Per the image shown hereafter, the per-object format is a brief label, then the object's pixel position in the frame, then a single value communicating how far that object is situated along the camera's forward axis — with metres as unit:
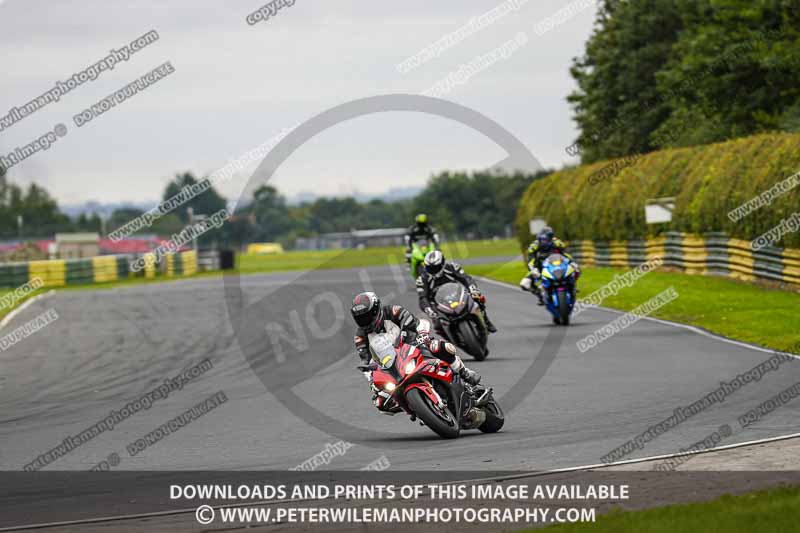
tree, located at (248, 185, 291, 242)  179.86
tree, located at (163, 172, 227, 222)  152.59
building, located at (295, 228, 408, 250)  152.75
